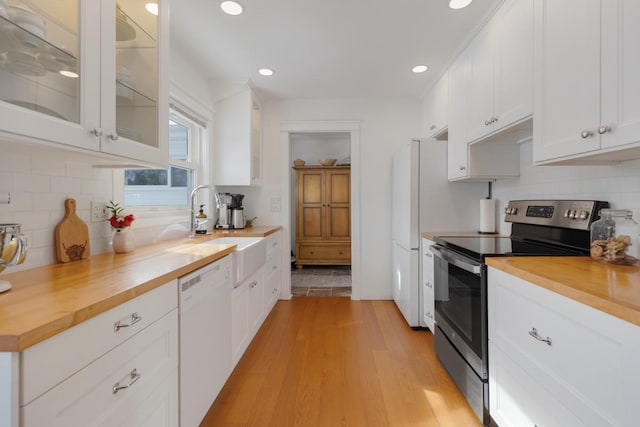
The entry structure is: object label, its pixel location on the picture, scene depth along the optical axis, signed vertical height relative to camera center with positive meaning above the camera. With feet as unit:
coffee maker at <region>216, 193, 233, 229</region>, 10.46 -0.05
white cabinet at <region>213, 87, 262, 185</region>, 10.30 +2.51
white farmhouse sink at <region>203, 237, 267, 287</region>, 6.53 -1.03
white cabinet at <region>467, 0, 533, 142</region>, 5.18 +2.77
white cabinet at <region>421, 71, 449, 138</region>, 8.87 +3.33
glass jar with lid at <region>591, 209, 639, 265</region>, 4.11 -0.36
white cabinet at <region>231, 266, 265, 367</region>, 6.51 -2.44
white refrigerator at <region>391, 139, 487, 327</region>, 8.78 +0.34
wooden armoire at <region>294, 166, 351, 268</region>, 16.83 -0.14
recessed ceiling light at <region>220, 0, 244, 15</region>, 6.09 +4.24
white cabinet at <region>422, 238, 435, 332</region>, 8.07 -2.07
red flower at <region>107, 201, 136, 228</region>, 5.39 -0.10
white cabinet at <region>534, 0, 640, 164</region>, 3.40 +1.71
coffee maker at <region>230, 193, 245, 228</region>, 10.41 +0.02
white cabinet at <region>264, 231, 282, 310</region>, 9.65 -2.04
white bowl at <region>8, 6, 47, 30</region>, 3.01 +2.03
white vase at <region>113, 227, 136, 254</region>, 5.41 -0.51
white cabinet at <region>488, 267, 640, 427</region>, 2.62 -1.60
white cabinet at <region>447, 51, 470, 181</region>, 7.52 +2.45
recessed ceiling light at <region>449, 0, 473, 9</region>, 6.02 +4.23
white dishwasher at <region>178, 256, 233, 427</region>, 4.26 -2.03
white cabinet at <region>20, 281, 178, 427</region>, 2.19 -1.52
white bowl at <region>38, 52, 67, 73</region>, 3.33 +1.69
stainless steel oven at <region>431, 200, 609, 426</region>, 4.97 -1.01
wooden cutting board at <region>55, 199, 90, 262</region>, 4.43 -0.37
